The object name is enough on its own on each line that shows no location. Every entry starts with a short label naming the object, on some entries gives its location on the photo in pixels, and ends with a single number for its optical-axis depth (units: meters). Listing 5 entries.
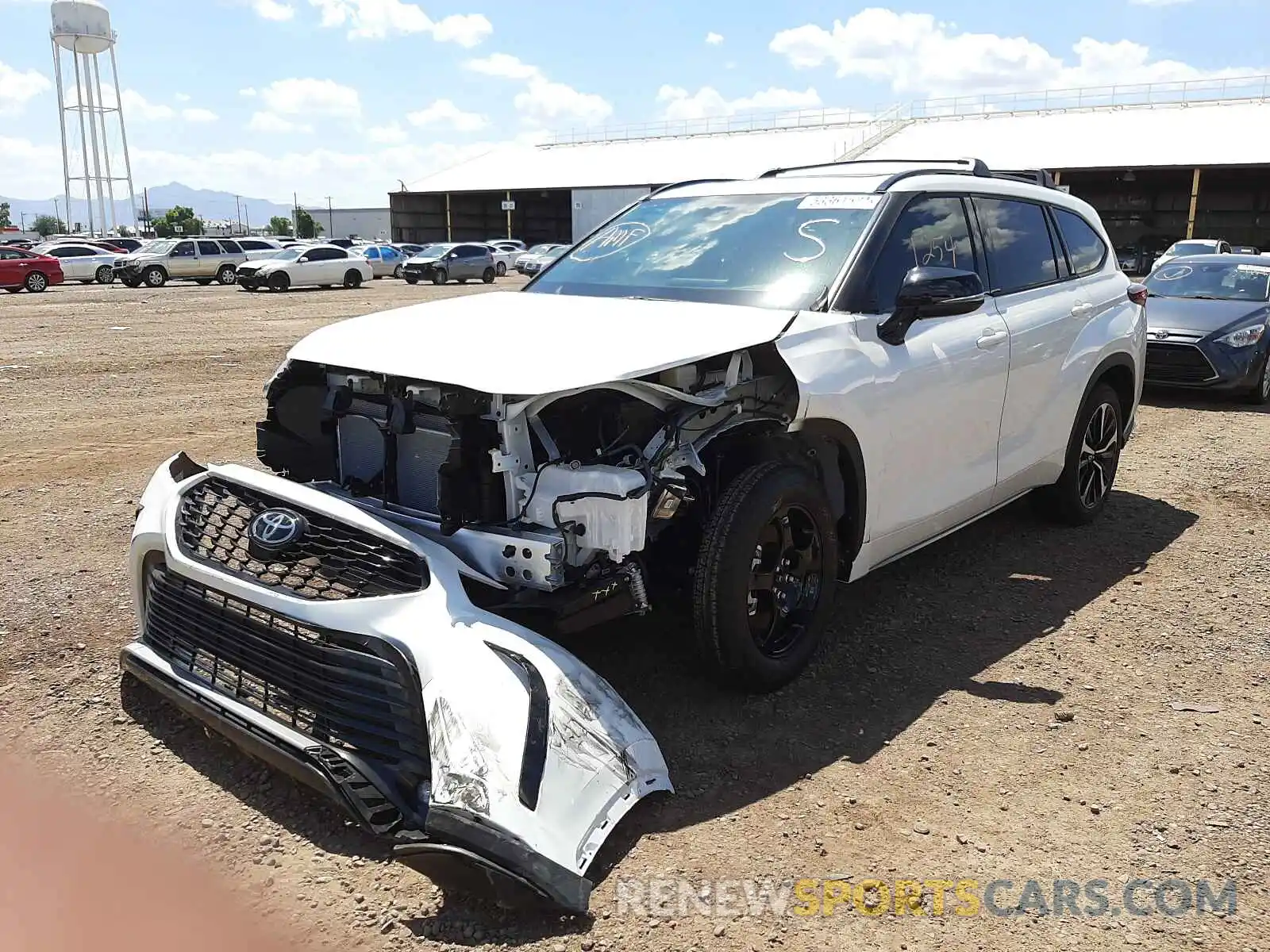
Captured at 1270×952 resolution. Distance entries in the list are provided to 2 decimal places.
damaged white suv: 2.92
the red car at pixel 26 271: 28.67
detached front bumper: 2.69
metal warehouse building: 43.88
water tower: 82.69
